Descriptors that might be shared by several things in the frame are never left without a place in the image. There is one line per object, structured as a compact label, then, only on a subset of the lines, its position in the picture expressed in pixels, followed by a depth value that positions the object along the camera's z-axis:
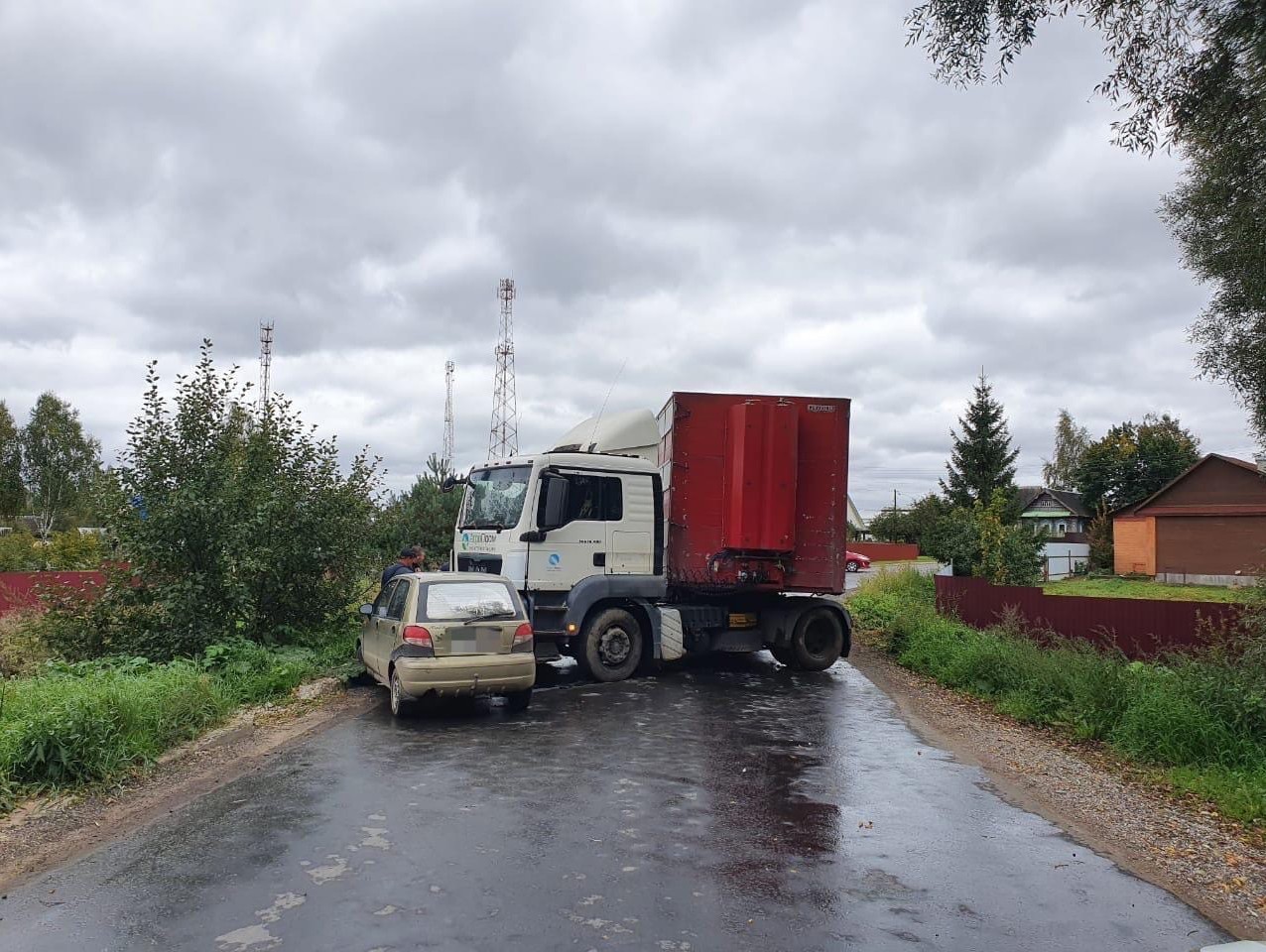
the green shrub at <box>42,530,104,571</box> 23.17
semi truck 12.24
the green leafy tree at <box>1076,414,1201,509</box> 57.00
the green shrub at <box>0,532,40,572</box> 23.73
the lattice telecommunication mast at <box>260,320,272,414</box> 54.94
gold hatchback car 9.54
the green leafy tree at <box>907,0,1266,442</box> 7.07
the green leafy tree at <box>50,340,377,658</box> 12.15
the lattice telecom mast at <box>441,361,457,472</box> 46.92
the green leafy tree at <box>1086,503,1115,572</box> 44.78
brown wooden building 37.12
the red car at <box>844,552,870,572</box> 40.86
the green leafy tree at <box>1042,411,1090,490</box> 83.50
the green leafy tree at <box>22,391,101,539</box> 54.31
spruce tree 42.41
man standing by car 12.58
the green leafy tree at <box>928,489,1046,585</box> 20.48
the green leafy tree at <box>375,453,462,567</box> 19.66
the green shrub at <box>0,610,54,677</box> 12.34
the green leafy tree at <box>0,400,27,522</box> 53.06
